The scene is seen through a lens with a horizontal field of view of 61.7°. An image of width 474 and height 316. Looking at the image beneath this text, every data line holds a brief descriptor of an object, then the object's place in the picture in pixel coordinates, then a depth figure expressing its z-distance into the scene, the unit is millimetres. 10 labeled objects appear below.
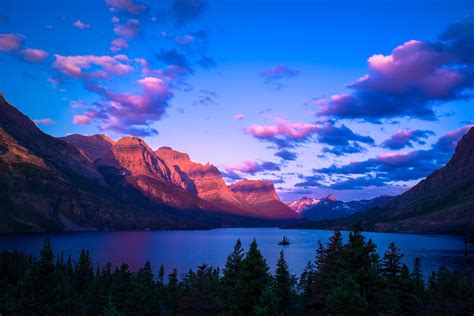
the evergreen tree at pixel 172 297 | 85512
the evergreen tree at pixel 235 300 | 36656
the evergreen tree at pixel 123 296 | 59062
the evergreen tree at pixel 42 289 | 47250
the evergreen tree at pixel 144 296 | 60784
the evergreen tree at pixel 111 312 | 44156
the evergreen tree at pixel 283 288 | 57125
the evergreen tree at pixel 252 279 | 36750
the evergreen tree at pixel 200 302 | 46094
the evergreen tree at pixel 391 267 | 47625
